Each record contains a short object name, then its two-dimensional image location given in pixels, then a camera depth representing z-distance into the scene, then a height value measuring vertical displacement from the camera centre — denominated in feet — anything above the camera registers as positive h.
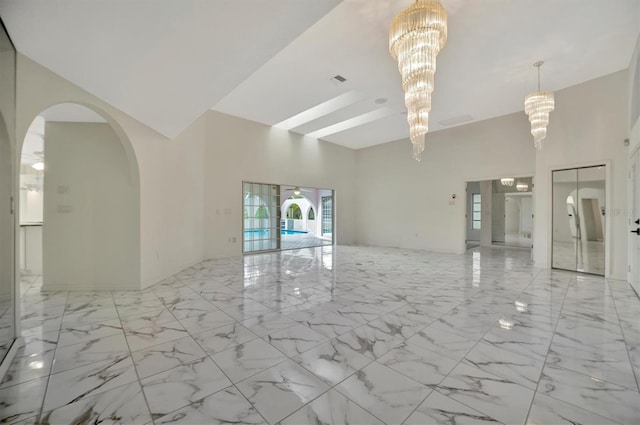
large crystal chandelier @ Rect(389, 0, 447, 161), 9.02 +6.38
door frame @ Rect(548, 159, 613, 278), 15.58 +0.28
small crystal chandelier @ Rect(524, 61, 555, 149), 14.32 +5.93
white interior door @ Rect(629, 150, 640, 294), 12.68 -0.63
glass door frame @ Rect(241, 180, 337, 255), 23.60 -0.98
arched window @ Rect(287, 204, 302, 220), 66.00 -0.05
